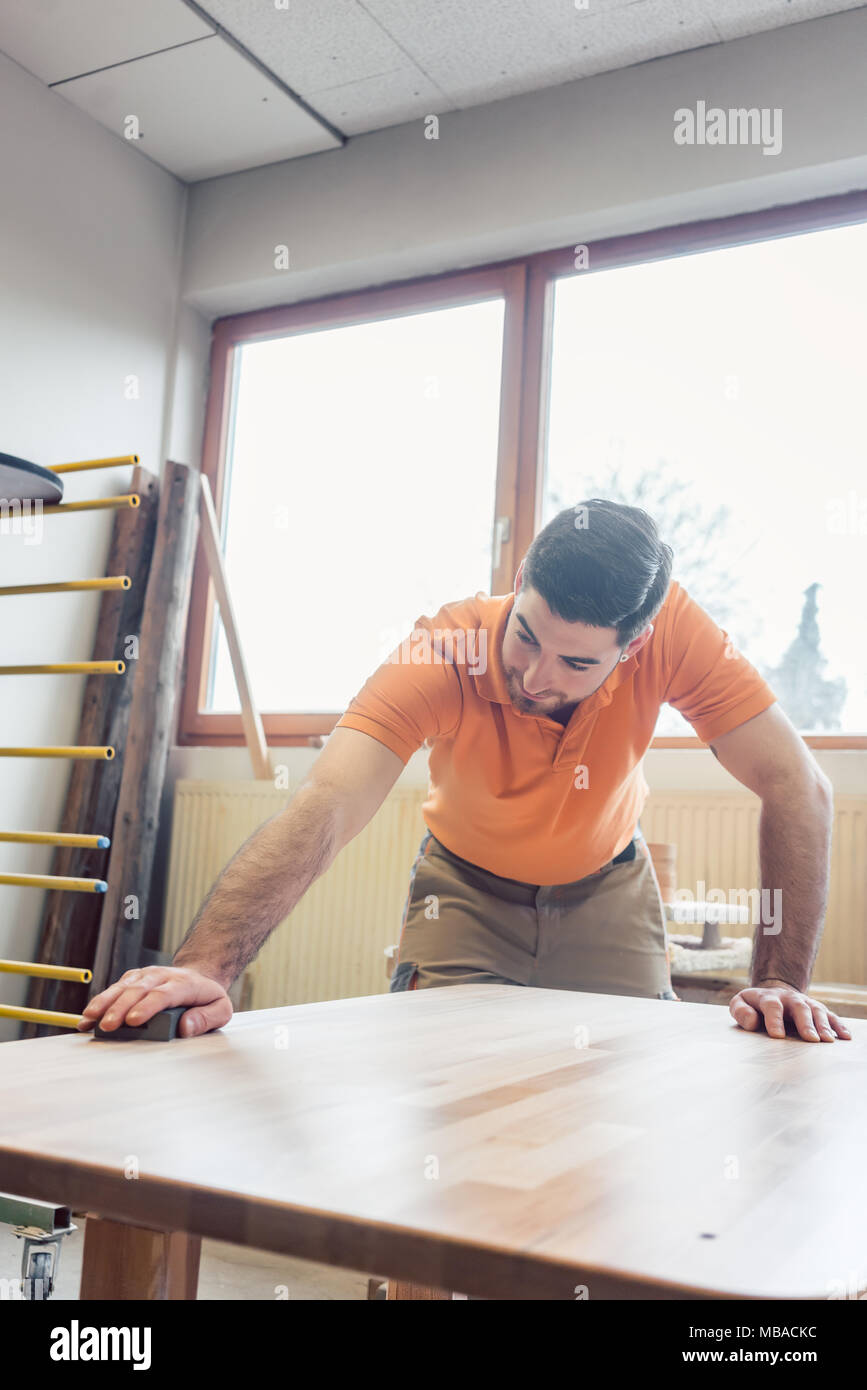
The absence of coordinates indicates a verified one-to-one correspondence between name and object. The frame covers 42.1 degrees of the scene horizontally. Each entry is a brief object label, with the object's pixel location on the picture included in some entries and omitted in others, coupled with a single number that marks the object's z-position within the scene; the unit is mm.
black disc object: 2303
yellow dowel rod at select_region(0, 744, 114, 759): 2699
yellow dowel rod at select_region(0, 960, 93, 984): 2645
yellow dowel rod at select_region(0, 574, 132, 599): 2917
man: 1515
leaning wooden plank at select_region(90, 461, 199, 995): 3365
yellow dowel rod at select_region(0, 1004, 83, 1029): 2611
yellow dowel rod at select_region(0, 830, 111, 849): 2711
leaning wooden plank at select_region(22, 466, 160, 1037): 3465
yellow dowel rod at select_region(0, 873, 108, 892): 2684
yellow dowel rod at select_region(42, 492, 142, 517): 2967
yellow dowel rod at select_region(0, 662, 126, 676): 2830
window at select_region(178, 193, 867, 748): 3164
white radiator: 2855
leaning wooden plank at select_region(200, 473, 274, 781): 3570
